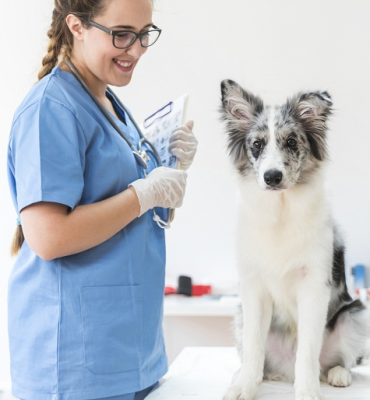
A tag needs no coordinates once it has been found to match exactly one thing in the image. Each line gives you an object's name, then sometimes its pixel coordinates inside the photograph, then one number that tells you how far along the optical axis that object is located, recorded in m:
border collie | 1.65
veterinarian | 1.45
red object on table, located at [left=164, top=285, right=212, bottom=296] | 3.41
